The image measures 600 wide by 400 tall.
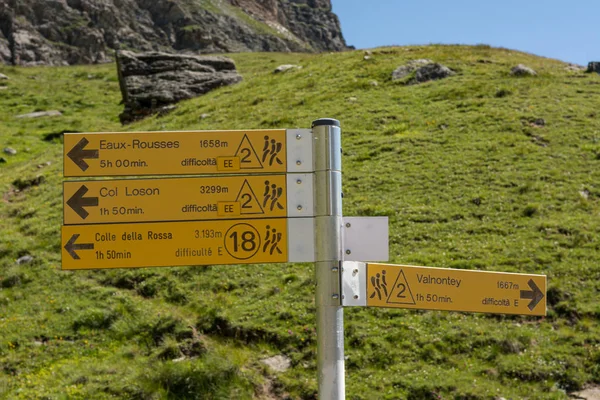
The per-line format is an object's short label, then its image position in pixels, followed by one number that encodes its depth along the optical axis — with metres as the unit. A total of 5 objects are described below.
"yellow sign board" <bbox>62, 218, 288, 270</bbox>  4.05
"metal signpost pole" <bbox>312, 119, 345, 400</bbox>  3.75
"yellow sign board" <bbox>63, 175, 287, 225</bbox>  4.12
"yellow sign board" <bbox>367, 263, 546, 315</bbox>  4.14
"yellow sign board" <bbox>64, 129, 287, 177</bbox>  4.16
